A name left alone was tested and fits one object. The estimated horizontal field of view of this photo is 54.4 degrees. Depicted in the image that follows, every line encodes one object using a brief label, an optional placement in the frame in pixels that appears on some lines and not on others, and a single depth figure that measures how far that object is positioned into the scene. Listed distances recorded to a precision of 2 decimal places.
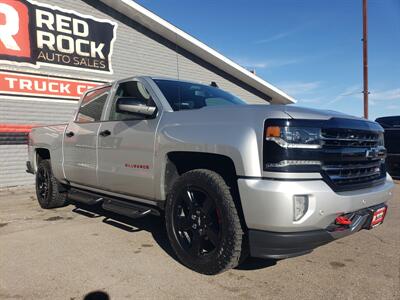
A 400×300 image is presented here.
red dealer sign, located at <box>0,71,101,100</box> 9.50
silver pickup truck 2.99
